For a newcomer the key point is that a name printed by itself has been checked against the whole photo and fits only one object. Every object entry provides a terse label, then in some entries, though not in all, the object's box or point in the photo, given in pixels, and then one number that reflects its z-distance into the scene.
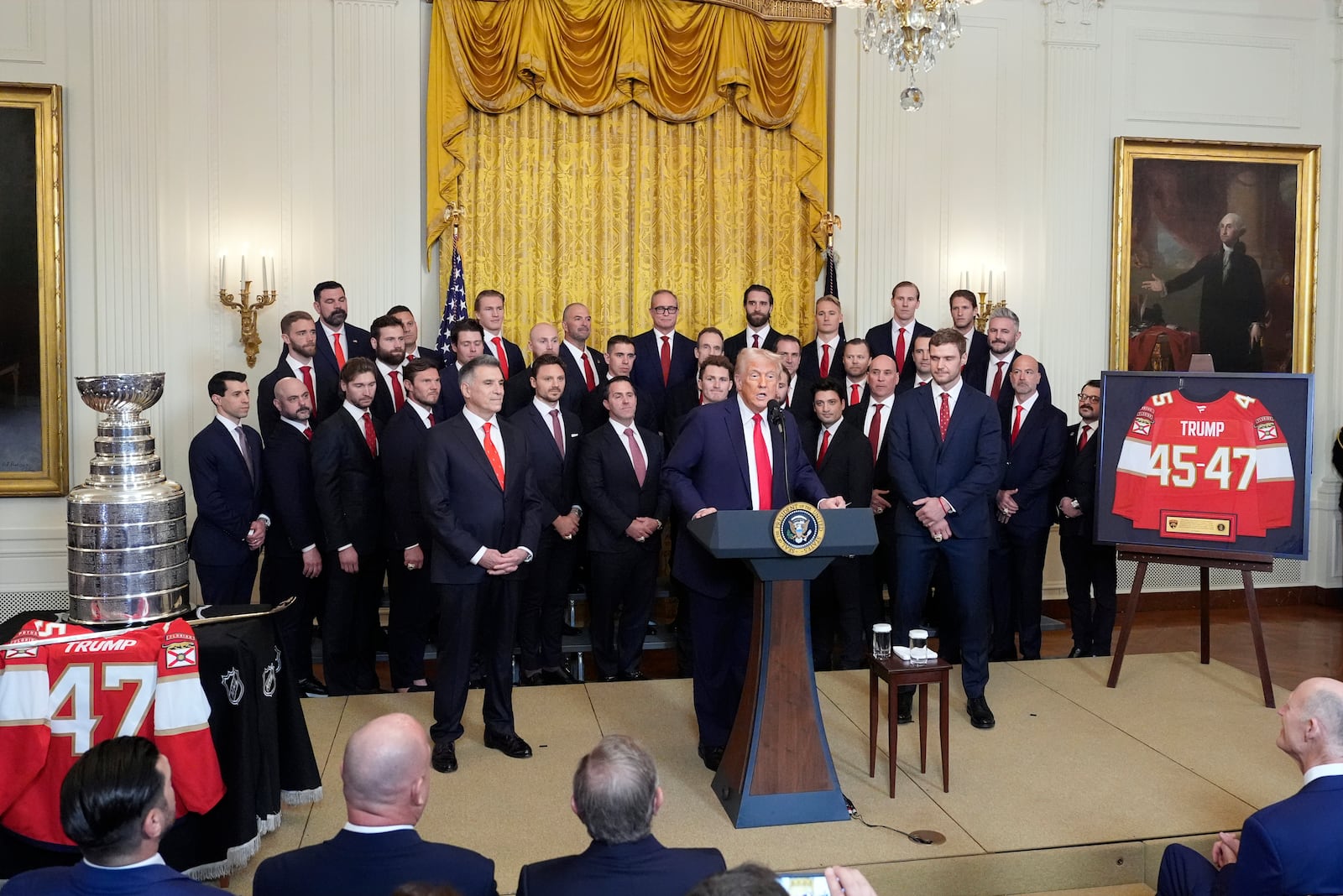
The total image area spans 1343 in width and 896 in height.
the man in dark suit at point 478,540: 4.65
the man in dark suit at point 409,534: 5.70
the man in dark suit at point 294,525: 5.74
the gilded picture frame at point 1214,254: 8.83
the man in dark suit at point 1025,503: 6.56
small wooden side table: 4.38
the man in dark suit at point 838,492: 6.07
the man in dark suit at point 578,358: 6.88
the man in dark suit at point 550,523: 5.97
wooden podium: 4.10
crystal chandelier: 5.22
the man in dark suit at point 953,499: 5.22
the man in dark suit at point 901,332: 7.32
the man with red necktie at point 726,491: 4.59
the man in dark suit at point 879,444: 6.36
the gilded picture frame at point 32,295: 7.23
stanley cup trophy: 3.69
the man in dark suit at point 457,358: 6.34
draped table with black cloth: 3.55
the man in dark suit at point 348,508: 5.65
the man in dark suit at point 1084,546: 6.60
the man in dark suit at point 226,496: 5.48
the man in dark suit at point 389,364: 6.35
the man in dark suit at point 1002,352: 6.96
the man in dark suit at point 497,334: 6.88
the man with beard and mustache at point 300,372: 6.37
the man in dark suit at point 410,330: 6.65
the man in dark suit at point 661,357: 7.09
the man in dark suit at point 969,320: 7.32
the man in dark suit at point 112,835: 2.24
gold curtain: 7.85
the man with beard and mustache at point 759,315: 7.17
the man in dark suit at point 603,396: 6.57
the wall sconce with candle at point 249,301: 7.41
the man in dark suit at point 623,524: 5.97
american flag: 7.52
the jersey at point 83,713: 3.42
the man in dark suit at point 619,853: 2.30
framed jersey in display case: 5.66
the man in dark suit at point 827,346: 7.25
